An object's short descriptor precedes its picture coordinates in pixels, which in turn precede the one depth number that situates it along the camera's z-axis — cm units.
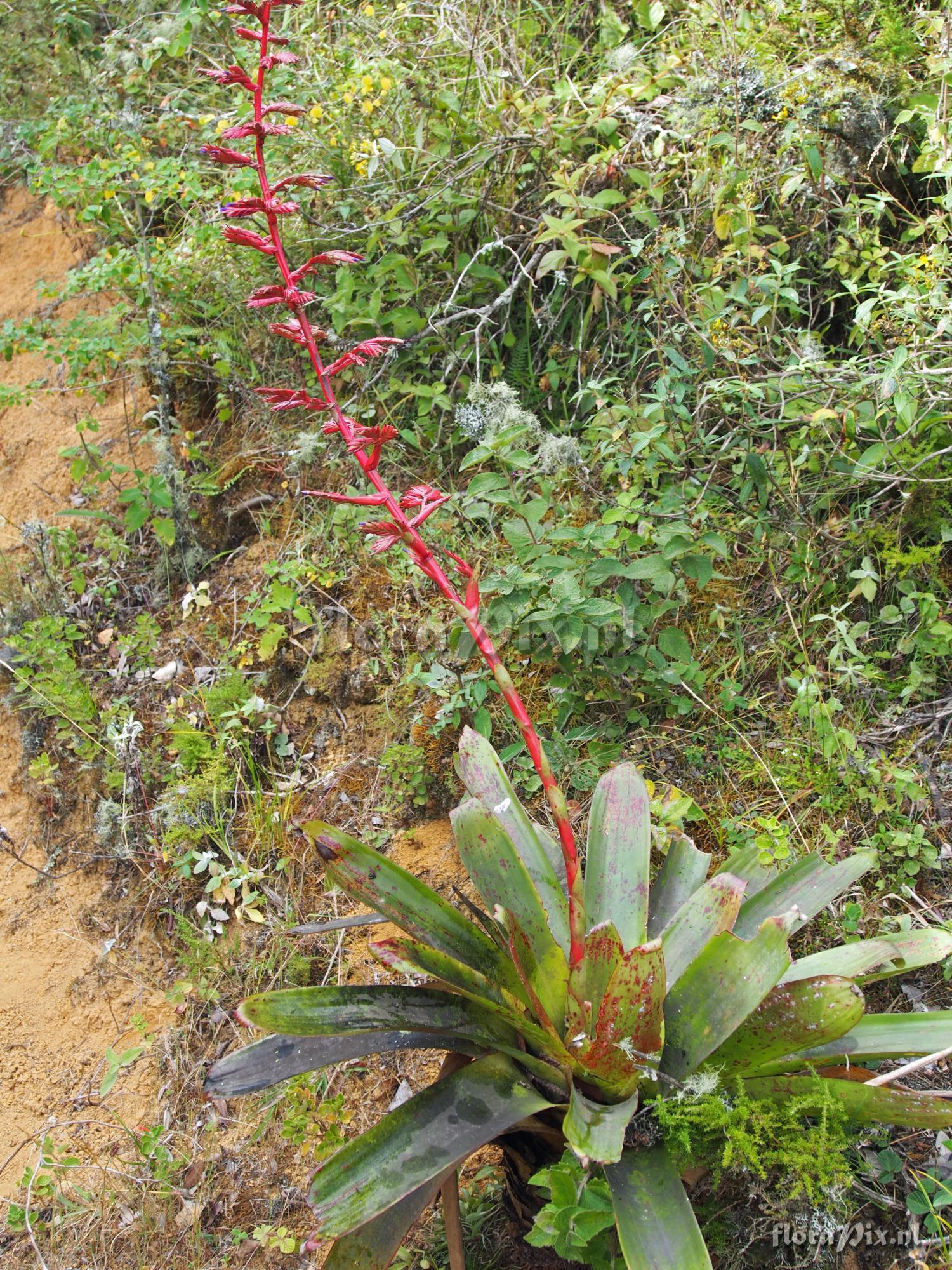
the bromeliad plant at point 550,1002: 162
